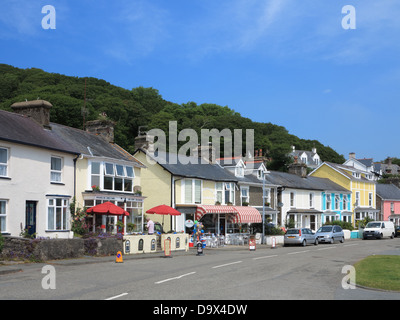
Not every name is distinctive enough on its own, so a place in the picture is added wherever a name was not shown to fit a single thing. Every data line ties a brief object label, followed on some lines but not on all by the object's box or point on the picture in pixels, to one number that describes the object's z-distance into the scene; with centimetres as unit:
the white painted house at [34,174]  2355
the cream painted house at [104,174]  2928
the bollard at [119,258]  2228
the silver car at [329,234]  4247
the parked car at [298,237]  3869
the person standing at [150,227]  3093
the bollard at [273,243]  3608
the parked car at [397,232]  5604
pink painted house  7200
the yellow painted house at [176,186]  3706
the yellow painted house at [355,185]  6550
